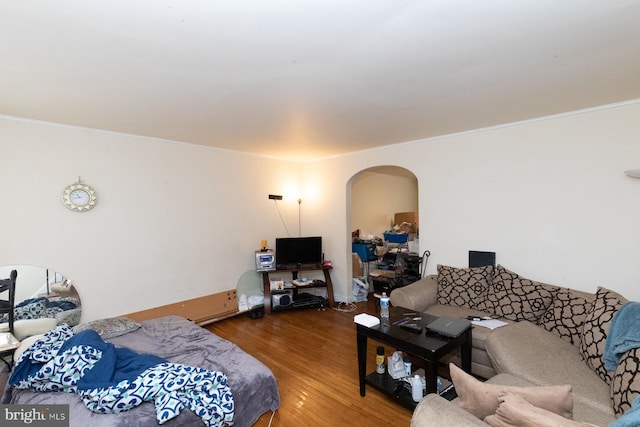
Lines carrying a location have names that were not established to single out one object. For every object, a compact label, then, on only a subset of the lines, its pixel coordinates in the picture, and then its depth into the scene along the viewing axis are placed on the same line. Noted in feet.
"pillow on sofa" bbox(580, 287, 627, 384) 6.04
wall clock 9.74
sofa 4.90
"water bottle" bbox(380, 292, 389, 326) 7.77
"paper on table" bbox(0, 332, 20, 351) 7.00
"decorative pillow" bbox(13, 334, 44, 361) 7.27
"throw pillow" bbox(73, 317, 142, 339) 8.57
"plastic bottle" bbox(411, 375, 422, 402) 6.93
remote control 7.19
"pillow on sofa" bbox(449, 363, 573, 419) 3.80
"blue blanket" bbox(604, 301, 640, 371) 5.35
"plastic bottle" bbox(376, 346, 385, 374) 7.96
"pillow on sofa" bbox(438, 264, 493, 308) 9.87
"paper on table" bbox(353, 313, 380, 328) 7.52
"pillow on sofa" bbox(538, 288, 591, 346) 7.41
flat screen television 14.64
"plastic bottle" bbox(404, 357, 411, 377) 7.61
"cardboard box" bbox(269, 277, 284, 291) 14.40
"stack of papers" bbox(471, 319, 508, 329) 8.29
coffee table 6.33
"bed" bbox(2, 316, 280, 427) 5.32
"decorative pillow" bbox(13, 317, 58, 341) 8.59
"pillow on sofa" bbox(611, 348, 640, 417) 4.73
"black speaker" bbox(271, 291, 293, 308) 14.24
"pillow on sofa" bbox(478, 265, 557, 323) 8.64
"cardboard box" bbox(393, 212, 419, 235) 19.84
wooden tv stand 14.15
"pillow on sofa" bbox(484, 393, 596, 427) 3.18
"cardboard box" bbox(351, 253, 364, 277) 16.29
